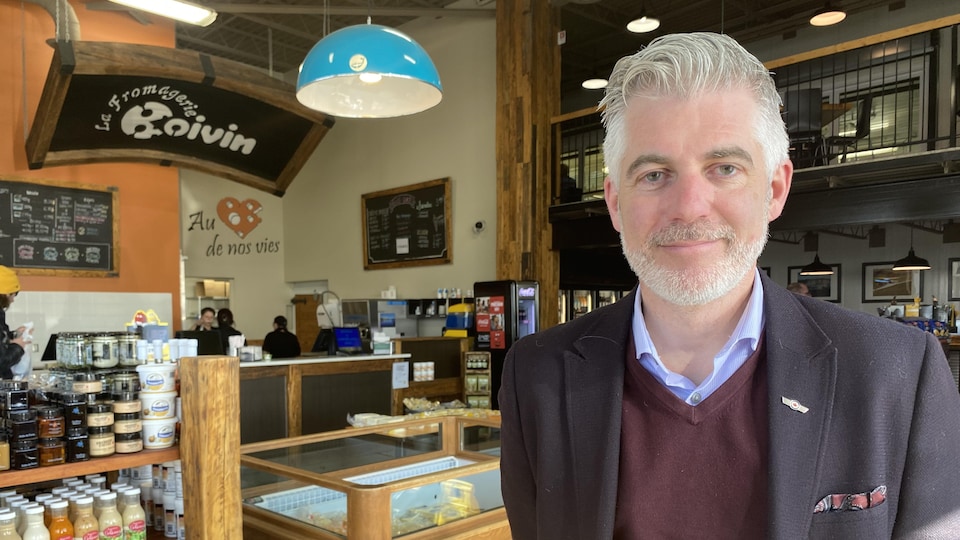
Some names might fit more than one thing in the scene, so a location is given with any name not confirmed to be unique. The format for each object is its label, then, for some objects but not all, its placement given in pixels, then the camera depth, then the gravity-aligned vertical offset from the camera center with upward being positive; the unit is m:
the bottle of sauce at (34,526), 1.92 -0.79
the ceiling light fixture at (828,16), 7.28 +2.63
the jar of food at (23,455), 1.88 -0.56
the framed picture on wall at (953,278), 11.31 -0.51
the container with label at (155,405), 2.12 -0.48
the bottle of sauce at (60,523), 1.97 -0.80
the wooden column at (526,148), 8.55 +1.39
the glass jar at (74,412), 1.97 -0.46
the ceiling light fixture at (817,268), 11.62 -0.33
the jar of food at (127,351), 2.45 -0.35
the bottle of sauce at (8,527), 1.89 -0.78
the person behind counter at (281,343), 7.29 -0.98
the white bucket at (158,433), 2.12 -0.57
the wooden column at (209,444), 2.06 -0.60
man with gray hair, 1.03 -0.22
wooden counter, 5.62 -1.27
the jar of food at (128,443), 2.05 -0.58
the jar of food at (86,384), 2.06 -0.39
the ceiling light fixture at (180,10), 4.36 +1.69
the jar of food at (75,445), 1.97 -0.56
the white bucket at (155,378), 2.14 -0.40
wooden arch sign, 5.52 +1.36
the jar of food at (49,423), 1.92 -0.48
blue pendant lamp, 3.43 +1.00
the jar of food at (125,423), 2.05 -0.52
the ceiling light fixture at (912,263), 9.59 -0.21
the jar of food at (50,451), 1.92 -0.57
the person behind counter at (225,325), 7.67 -0.83
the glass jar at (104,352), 2.41 -0.35
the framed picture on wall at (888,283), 11.64 -0.62
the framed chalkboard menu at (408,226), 10.08 +0.47
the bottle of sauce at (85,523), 2.01 -0.82
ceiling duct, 5.79 +2.13
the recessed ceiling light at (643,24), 7.44 +2.62
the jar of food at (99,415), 2.00 -0.48
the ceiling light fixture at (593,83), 8.97 +2.37
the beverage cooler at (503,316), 8.02 -0.78
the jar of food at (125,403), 2.06 -0.46
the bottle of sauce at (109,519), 2.06 -0.83
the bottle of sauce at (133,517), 2.13 -0.85
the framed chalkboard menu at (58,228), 6.29 +0.31
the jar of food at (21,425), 1.89 -0.48
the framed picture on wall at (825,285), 12.59 -0.69
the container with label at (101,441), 2.01 -0.56
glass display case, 2.26 -0.97
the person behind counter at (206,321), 8.24 -0.80
